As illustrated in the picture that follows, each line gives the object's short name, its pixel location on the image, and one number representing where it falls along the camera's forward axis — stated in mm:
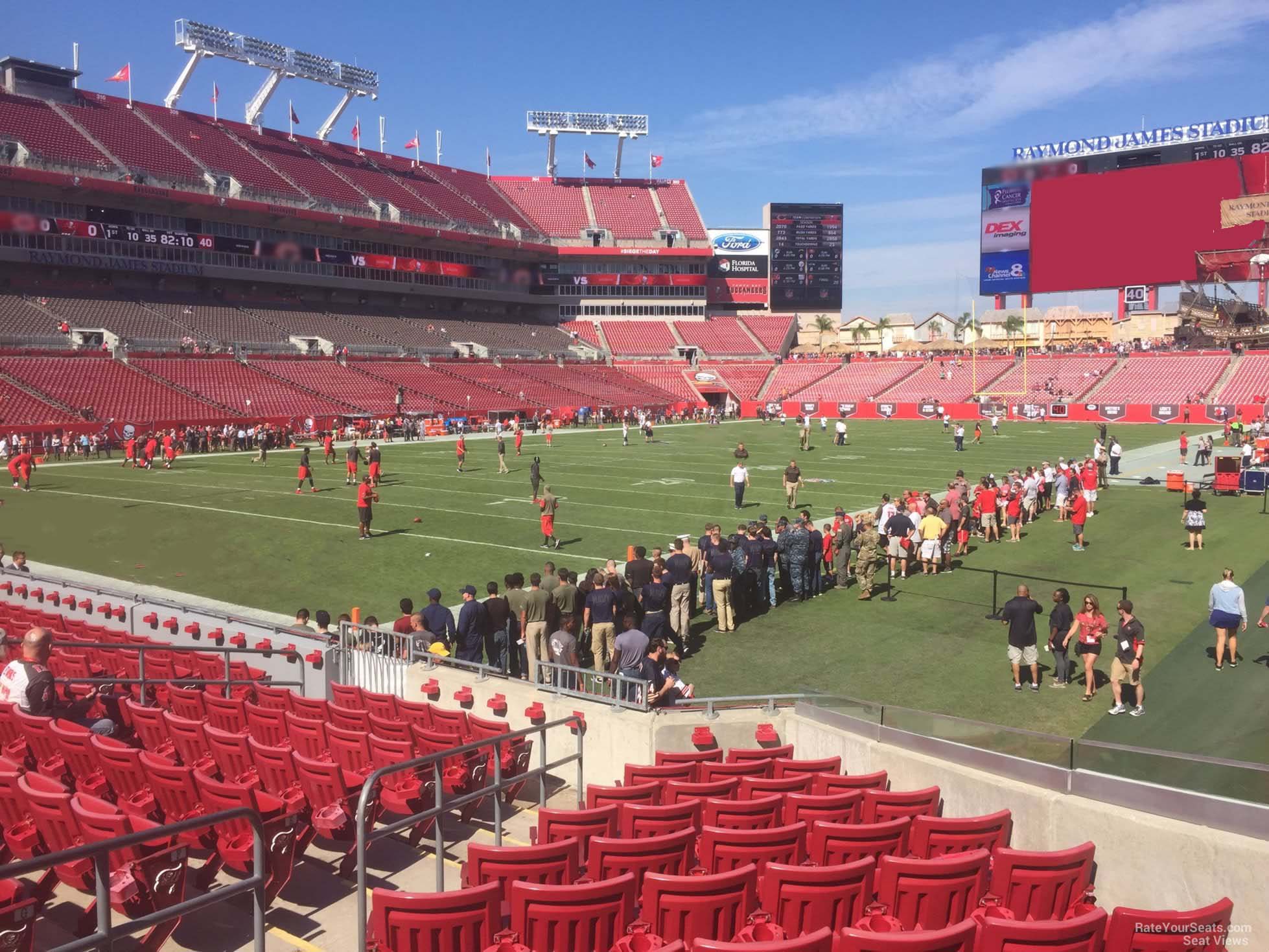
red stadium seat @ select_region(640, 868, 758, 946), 4254
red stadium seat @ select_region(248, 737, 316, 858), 5746
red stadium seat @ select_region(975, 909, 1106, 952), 3848
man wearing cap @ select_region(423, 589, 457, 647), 11086
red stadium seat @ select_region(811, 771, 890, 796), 6234
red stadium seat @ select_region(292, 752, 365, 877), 5656
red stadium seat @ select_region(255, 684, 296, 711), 8250
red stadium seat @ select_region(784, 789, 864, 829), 5645
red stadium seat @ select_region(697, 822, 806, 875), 5055
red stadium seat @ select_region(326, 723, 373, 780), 6523
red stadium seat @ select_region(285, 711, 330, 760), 6902
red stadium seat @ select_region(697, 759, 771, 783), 6695
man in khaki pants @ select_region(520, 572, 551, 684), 10992
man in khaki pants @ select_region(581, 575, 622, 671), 11195
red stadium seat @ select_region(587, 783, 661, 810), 6027
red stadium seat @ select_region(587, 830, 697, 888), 4820
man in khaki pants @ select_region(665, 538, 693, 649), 12711
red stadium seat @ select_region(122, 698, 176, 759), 7312
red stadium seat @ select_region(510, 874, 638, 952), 4148
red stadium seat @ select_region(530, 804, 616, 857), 5309
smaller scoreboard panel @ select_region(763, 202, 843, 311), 94625
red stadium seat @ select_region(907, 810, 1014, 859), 5230
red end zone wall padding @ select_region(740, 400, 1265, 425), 50469
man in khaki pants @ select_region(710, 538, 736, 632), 13547
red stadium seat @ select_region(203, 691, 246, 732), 7656
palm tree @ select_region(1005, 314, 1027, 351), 86569
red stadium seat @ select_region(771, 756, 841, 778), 6840
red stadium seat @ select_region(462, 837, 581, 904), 4594
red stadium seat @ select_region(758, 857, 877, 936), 4406
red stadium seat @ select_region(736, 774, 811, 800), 6219
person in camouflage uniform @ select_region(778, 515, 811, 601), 15102
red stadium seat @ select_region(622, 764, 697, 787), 6562
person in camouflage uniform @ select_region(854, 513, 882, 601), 15312
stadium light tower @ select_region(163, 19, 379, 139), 66688
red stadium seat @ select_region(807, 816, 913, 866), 5102
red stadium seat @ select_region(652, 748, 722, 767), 7129
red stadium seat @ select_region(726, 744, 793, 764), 7238
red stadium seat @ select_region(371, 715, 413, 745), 7023
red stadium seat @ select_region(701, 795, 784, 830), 5562
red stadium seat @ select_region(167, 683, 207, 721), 8250
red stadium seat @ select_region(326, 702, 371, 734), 7491
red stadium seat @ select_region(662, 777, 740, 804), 6102
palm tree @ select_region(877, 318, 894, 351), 127625
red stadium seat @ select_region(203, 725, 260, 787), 6418
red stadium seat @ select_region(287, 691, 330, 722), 7770
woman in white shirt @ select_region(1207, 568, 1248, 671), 11148
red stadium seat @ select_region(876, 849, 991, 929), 4480
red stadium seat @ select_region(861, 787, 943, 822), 5766
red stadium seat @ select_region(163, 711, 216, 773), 6719
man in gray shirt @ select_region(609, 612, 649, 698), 9234
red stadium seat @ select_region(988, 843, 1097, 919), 4633
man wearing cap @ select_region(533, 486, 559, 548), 19344
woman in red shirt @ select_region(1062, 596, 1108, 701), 10641
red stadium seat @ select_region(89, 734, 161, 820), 5848
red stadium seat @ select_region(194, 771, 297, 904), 5203
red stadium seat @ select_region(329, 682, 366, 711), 8570
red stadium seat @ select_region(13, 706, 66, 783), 6574
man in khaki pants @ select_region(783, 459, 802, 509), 23922
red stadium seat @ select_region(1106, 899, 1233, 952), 3984
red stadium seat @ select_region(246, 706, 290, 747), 7328
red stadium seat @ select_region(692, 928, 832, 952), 3598
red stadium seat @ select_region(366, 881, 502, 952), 4094
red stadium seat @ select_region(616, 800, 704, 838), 5477
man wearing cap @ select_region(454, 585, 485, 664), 10742
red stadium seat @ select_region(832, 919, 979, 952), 3682
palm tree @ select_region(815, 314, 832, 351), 117312
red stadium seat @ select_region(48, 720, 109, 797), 6270
